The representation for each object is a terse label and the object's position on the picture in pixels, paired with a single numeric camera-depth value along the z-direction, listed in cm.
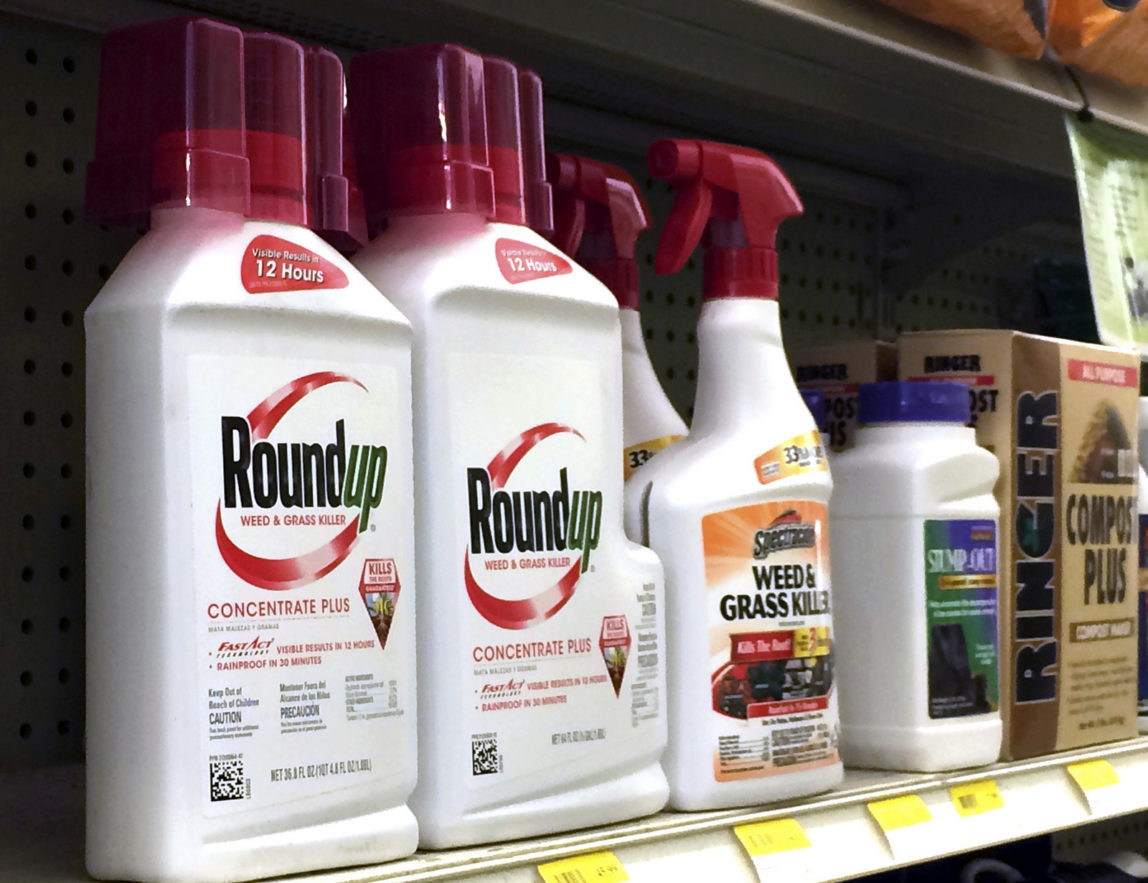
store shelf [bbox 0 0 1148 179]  114
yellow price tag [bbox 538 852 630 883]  89
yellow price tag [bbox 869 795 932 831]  114
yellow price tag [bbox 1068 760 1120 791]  133
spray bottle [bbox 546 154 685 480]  115
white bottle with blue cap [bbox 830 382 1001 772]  123
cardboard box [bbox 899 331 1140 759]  132
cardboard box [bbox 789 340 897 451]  138
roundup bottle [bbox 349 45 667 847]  89
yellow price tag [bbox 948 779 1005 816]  121
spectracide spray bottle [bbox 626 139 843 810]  105
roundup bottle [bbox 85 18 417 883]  77
